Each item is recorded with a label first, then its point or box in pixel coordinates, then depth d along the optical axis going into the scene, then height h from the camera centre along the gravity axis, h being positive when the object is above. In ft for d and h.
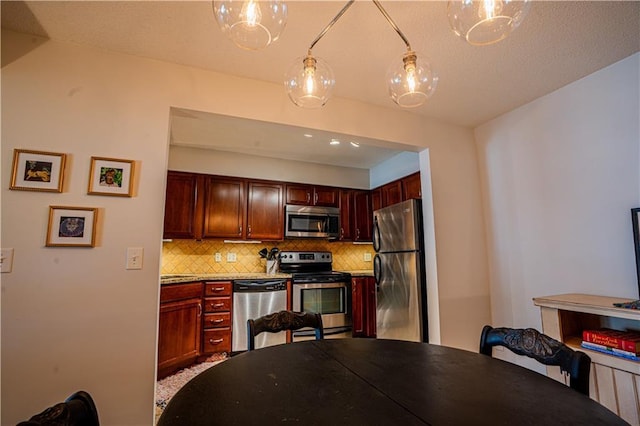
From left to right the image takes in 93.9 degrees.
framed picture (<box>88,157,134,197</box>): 5.90 +1.51
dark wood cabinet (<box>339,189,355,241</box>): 14.34 +1.76
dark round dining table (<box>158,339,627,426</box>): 2.41 -1.34
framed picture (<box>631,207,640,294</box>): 6.21 +0.39
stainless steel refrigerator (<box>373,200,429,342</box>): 9.53 -0.77
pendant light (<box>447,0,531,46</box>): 3.43 +2.73
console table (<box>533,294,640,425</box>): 5.23 -1.87
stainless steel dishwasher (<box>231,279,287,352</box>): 10.75 -1.94
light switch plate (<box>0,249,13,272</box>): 5.25 -0.12
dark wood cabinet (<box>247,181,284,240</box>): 12.63 +1.75
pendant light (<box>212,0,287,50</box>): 3.46 +2.76
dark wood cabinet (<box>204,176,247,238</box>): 11.92 +1.83
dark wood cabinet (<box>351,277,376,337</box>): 12.89 -2.43
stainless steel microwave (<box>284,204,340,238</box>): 13.21 +1.35
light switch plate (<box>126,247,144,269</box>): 5.97 -0.11
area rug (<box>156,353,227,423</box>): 7.81 -3.82
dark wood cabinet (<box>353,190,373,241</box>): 14.56 +1.73
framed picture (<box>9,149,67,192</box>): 5.48 +1.53
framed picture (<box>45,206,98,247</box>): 5.58 +0.50
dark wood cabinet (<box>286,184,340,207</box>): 13.52 +2.61
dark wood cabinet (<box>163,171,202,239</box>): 11.18 +1.75
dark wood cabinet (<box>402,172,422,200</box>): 11.55 +2.54
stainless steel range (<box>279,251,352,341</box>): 12.01 -1.60
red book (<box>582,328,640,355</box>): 5.38 -1.66
